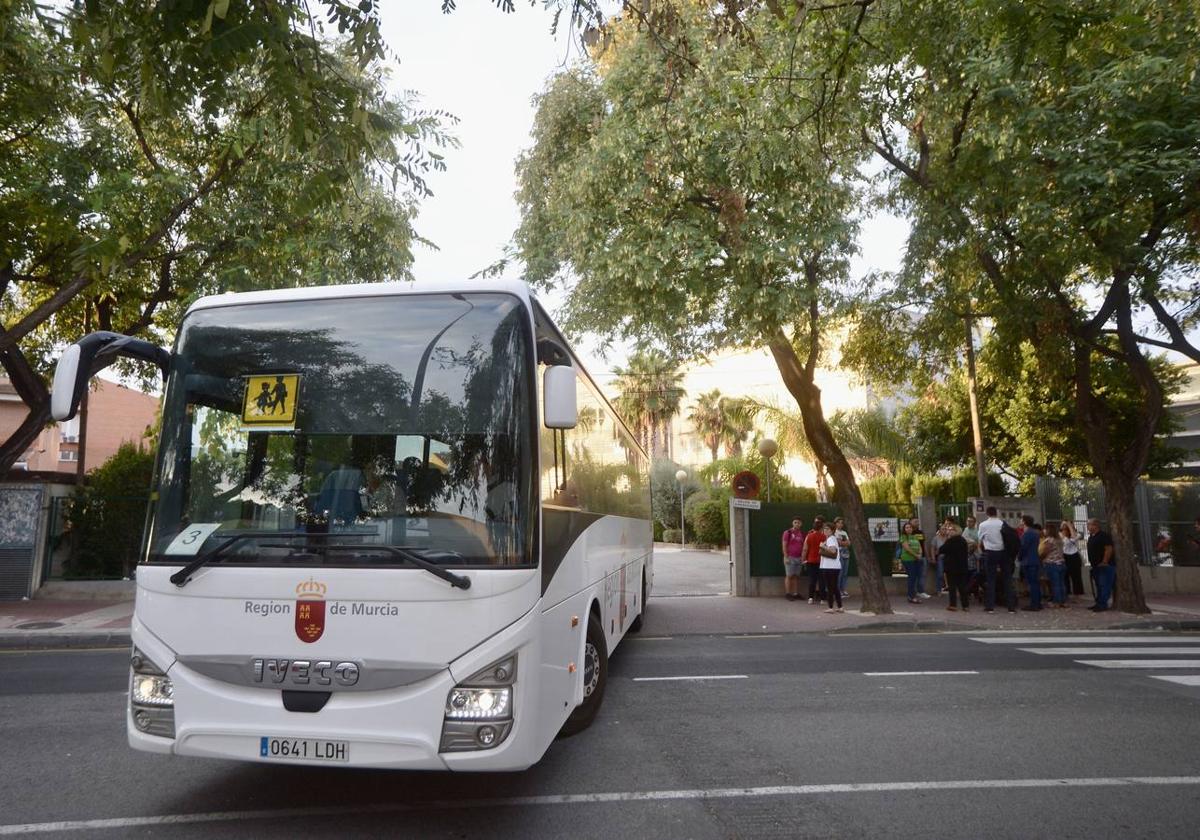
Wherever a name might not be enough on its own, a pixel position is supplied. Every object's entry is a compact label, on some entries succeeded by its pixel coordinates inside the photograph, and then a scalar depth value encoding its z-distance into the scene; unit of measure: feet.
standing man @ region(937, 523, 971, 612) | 51.88
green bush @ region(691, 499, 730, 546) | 125.39
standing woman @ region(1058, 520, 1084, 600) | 56.65
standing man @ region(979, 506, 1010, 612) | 51.52
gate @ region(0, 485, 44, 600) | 54.03
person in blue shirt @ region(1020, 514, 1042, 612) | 52.80
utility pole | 62.13
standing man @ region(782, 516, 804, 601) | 57.82
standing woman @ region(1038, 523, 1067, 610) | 54.44
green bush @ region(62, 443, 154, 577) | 57.52
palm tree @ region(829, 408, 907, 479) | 100.89
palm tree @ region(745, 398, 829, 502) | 110.83
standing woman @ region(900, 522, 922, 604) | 56.08
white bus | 13.88
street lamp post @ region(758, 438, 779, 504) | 75.61
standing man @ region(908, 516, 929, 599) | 56.70
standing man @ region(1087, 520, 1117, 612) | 52.44
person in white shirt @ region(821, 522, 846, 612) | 52.31
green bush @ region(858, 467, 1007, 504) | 87.30
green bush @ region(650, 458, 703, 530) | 141.08
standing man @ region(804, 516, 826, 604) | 55.11
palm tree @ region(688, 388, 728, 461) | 147.95
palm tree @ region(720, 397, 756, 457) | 124.47
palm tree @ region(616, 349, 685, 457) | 146.72
